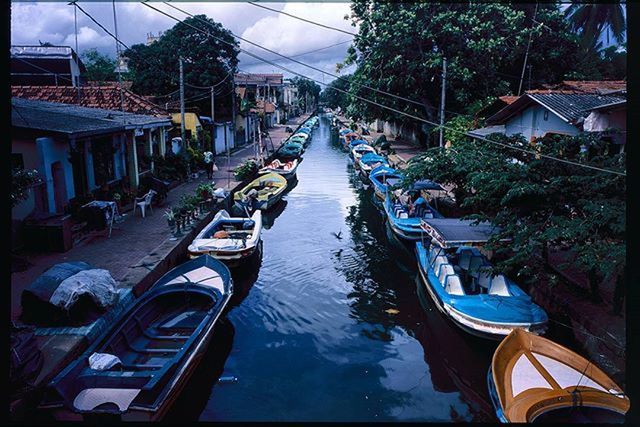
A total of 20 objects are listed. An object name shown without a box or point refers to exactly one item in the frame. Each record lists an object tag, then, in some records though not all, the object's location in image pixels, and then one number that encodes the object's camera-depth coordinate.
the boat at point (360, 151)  33.12
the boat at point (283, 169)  25.89
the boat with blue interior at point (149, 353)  6.16
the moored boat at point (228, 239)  12.46
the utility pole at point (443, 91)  18.06
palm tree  25.17
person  22.73
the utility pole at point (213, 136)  29.66
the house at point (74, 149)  12.18
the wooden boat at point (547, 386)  5.96
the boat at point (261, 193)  18.92
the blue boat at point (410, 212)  15.62
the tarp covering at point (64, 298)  7.83
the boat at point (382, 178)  22.08
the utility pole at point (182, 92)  20.66
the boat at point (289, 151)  34.47
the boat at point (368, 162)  27.90
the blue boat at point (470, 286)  8.73
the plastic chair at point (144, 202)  15.54
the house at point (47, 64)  26.16
